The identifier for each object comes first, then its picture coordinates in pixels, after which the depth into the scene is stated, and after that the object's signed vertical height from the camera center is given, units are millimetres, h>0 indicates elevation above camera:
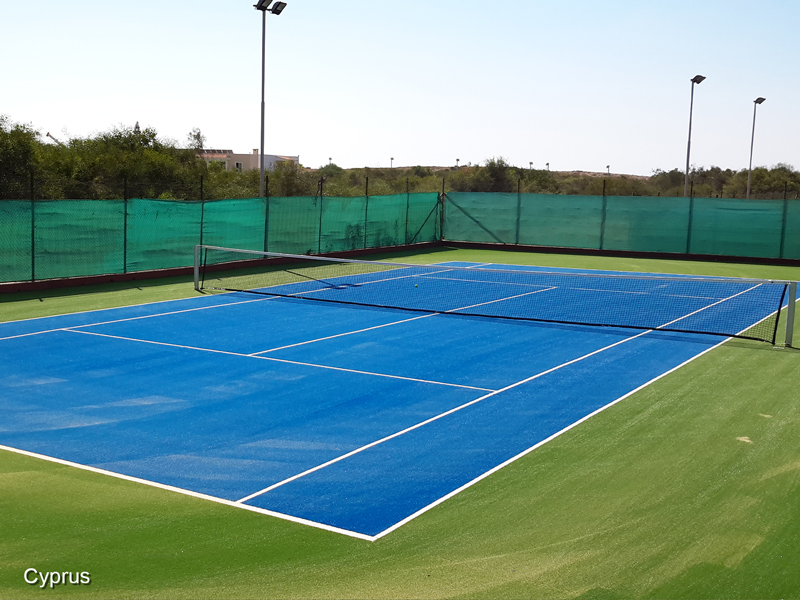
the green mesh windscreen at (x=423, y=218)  35906 -413
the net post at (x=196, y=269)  22206 -1867
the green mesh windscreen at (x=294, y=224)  28359 -744
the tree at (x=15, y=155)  37188 +1580
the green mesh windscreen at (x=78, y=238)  21562 -1190
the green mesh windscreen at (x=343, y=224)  30500 -700
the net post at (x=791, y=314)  15734 -1664
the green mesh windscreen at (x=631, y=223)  33812 -209
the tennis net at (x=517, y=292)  19031 -2165
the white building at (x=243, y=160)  134125 +6396
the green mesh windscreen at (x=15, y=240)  20672 -1239
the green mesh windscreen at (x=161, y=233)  23875 -1058
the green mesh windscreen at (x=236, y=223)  26094 -721
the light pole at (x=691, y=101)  42219 +5989
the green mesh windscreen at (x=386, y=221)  32969 -560
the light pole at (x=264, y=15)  28156 +6174
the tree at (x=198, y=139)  73625 +5141
